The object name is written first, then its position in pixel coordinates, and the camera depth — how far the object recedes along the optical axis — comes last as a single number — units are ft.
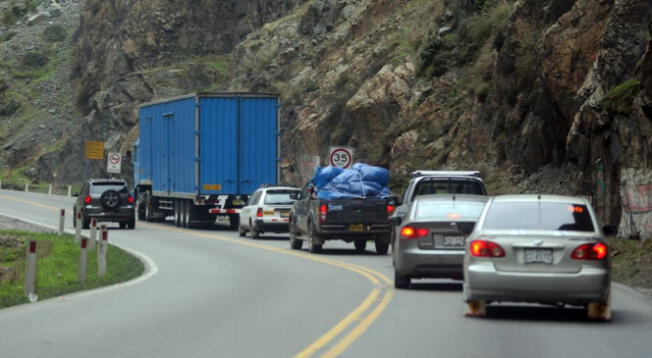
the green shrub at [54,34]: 387.34
